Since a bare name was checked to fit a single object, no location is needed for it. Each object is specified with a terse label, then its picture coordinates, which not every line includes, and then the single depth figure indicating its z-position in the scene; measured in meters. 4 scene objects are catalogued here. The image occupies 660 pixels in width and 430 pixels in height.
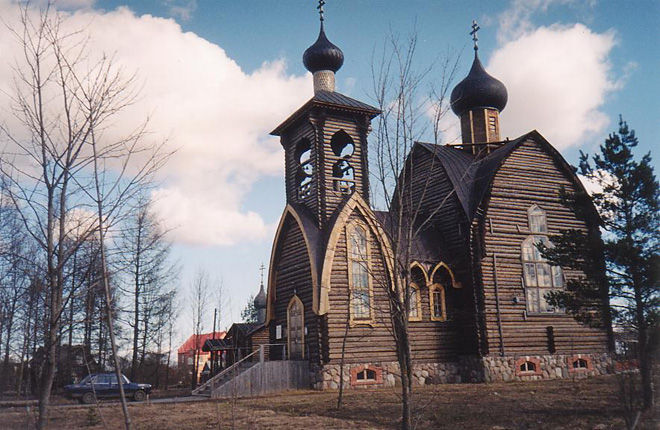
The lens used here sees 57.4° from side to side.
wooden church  21.39
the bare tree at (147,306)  31.97
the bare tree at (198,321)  33.44
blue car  22.47
